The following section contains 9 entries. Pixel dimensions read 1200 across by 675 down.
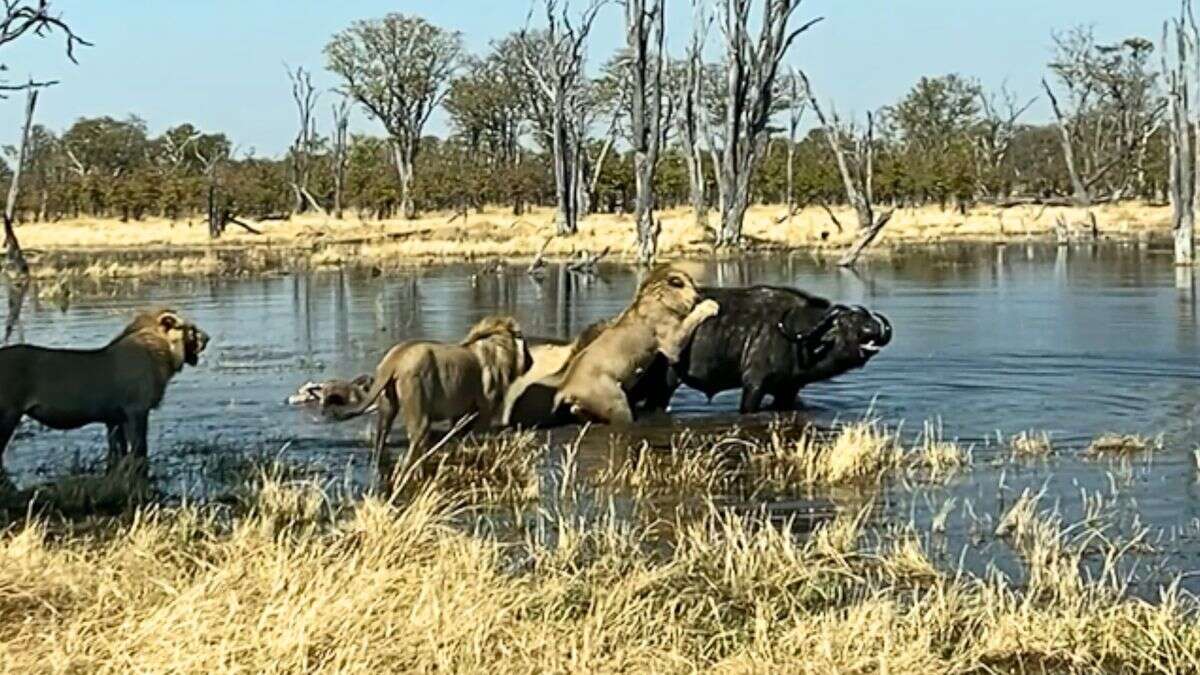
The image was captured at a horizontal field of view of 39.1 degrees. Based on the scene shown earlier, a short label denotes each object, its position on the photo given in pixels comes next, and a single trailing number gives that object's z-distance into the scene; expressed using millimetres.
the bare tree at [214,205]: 73938
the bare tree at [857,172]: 48653
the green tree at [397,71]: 103750
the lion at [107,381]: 11930
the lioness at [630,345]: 15133
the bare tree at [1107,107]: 100000
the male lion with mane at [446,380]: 13133
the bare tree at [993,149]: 95188
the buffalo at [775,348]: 16578
